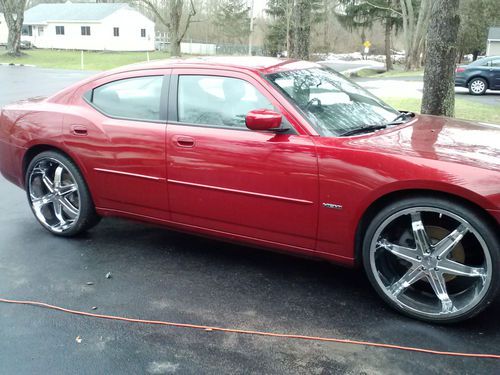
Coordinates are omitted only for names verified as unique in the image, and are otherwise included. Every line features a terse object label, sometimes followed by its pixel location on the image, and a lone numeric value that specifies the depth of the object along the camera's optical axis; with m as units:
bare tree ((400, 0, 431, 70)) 32.03
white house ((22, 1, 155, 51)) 55.53
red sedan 3.03
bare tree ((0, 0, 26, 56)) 41.94
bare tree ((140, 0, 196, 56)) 36.66
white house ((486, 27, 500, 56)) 39.00
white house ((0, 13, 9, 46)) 65.56
